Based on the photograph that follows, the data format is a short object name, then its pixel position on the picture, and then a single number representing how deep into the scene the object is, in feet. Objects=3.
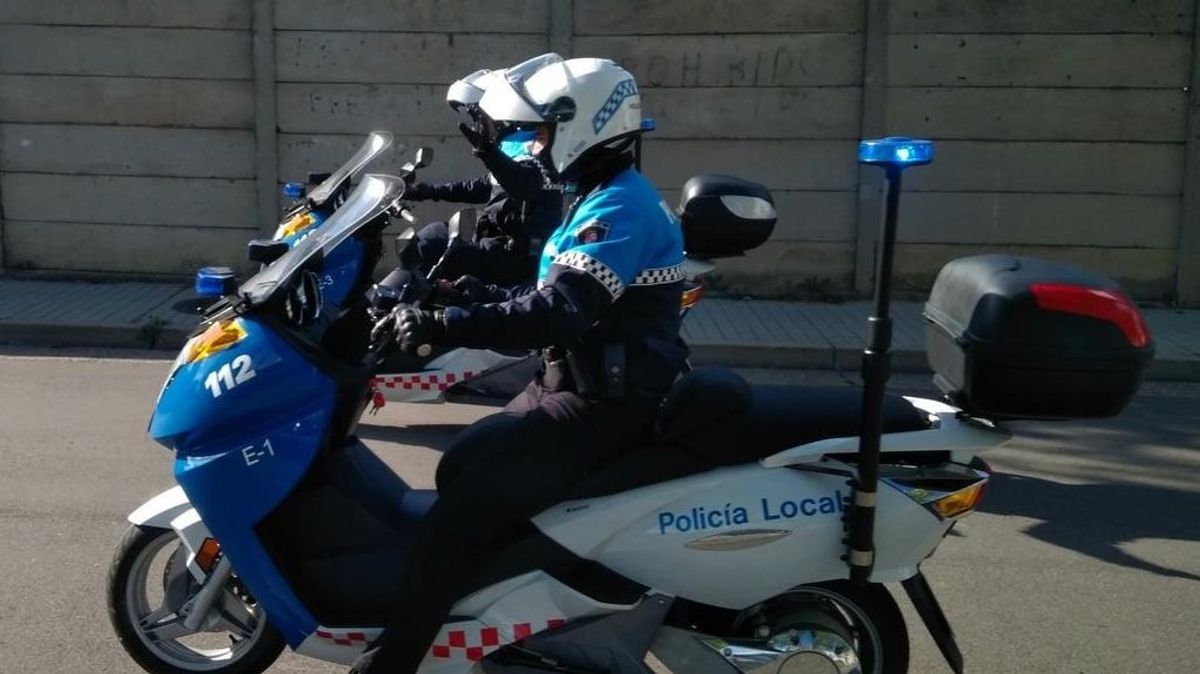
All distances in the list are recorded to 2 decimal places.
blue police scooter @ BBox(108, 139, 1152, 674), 10.09
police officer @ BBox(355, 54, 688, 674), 10.24
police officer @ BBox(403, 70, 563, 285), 20.91
